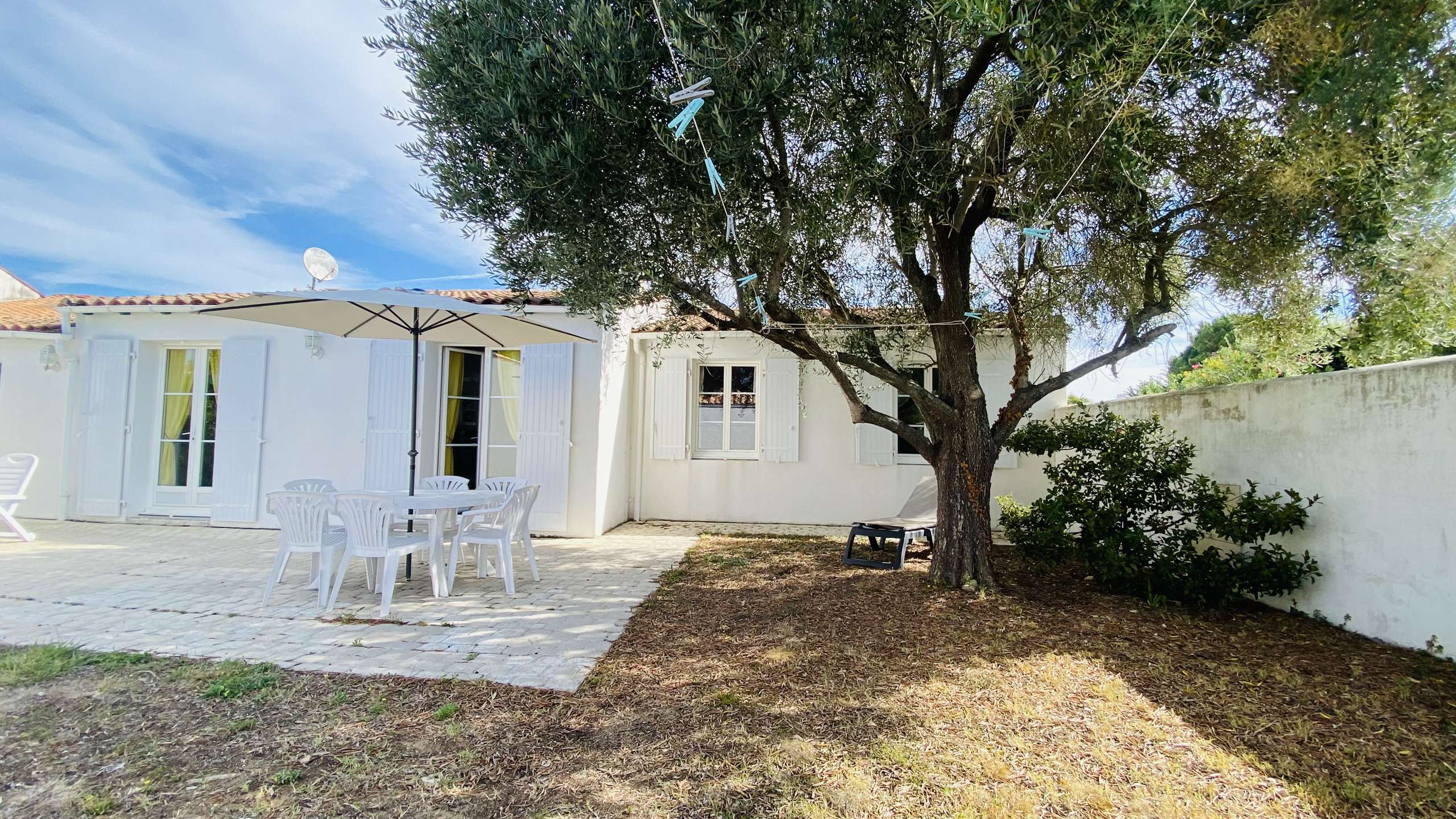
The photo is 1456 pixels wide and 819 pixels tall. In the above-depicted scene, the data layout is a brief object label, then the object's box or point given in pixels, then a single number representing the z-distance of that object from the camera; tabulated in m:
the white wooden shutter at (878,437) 8.33
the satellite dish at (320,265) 7.12
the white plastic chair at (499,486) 5.79
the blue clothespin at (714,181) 3.40
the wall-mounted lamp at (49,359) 8.03
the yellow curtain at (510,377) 7.68
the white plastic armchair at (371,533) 4.25
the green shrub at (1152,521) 4.18
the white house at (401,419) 7.41
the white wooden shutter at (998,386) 8.17
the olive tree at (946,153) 3.47
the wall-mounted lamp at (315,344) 7.57
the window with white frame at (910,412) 8.55
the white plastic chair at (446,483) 5.96
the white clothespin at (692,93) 3.15
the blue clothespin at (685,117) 3.10
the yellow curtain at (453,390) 7.65
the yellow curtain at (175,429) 8.09
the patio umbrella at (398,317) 4.48
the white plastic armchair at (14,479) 6.68
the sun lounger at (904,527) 5.84
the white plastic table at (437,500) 4.47
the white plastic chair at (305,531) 4.35
